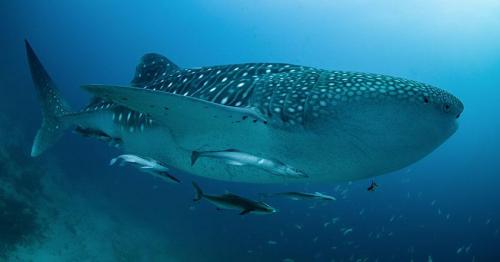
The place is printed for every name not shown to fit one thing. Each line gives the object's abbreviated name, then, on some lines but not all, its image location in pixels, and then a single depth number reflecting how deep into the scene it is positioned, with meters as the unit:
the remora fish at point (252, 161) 3.39
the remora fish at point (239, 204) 4.53
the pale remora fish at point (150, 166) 5.16
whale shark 3.06
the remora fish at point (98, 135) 5.56
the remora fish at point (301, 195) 5.54
